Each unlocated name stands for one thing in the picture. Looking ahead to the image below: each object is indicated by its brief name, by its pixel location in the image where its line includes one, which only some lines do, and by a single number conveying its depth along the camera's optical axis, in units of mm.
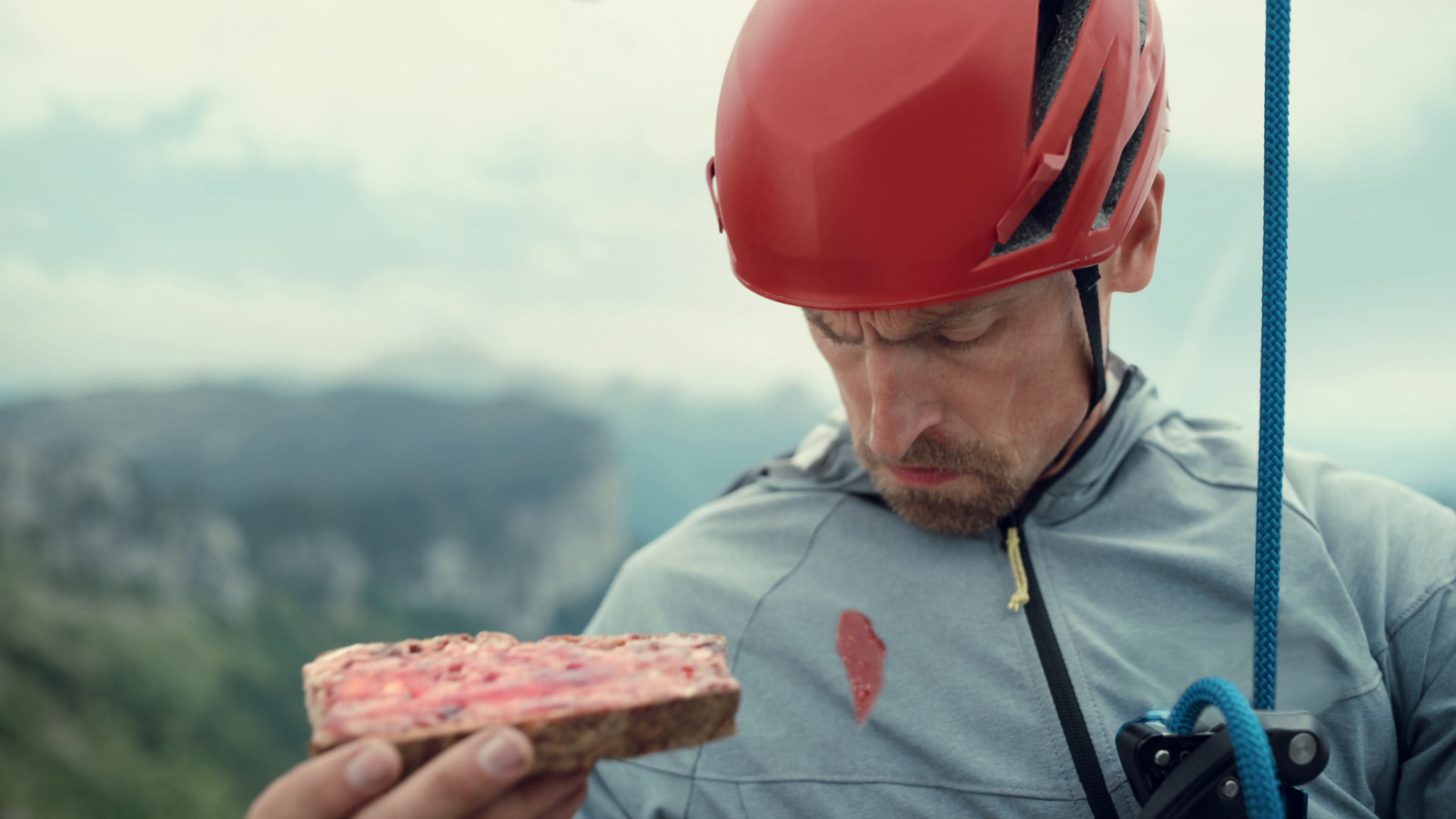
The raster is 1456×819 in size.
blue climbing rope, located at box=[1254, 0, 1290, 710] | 1077
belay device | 1015
